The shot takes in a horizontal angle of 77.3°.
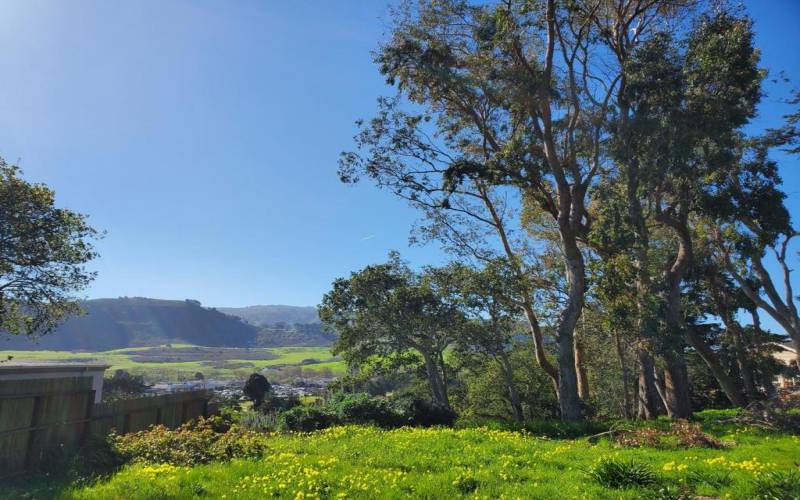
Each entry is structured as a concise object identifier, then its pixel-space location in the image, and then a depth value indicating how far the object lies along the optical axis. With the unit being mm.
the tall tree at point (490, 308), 21375
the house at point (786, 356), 26438
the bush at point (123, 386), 37469
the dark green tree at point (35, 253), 19031
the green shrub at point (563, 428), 14578
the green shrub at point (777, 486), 6164
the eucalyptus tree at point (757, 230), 18438
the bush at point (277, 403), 25125
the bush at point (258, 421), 18453
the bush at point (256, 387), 31906
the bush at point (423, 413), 17797
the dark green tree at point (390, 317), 28781
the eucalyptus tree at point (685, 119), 17219
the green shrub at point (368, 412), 17625
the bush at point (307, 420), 17562
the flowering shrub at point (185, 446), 9844
